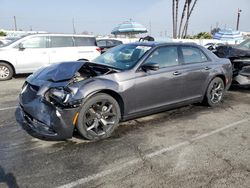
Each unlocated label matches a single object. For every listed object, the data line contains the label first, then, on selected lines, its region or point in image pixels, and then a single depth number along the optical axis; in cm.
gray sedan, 291
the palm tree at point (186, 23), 2470
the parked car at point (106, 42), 1226
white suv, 728
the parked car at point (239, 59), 573
